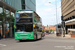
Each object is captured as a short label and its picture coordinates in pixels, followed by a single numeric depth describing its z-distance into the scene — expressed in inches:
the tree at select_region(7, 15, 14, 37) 1301.1
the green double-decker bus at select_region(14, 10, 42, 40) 618.8
